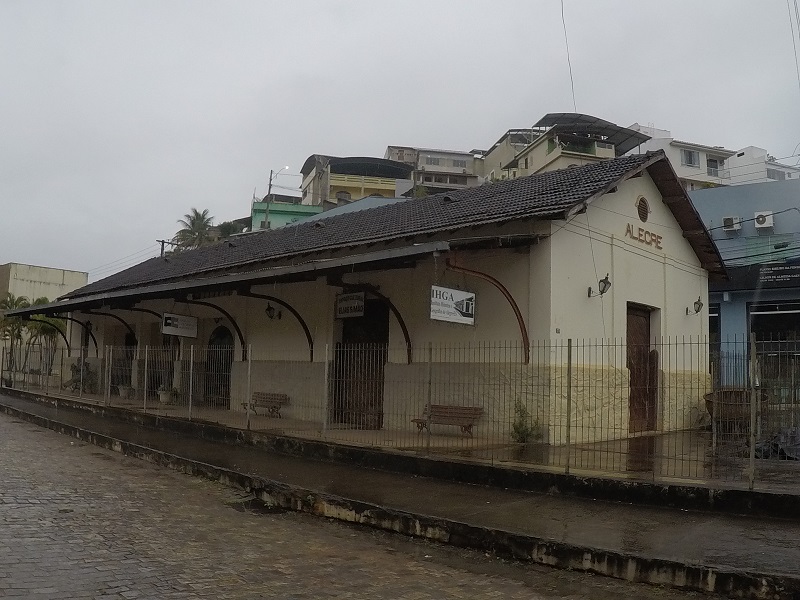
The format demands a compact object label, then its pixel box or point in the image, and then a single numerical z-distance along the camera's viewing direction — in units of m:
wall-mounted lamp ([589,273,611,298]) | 12.68
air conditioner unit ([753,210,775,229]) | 25.34
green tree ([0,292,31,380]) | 27.03
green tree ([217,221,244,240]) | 56.59
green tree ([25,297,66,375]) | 23.86
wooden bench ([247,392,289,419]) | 15.48
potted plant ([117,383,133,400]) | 17.83
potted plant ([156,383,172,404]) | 16.02
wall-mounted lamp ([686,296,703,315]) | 16.68
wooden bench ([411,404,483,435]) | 11.36
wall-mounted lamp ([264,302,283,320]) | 16.50
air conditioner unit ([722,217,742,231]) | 26.45
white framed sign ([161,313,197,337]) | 17.14
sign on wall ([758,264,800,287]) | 22.91
